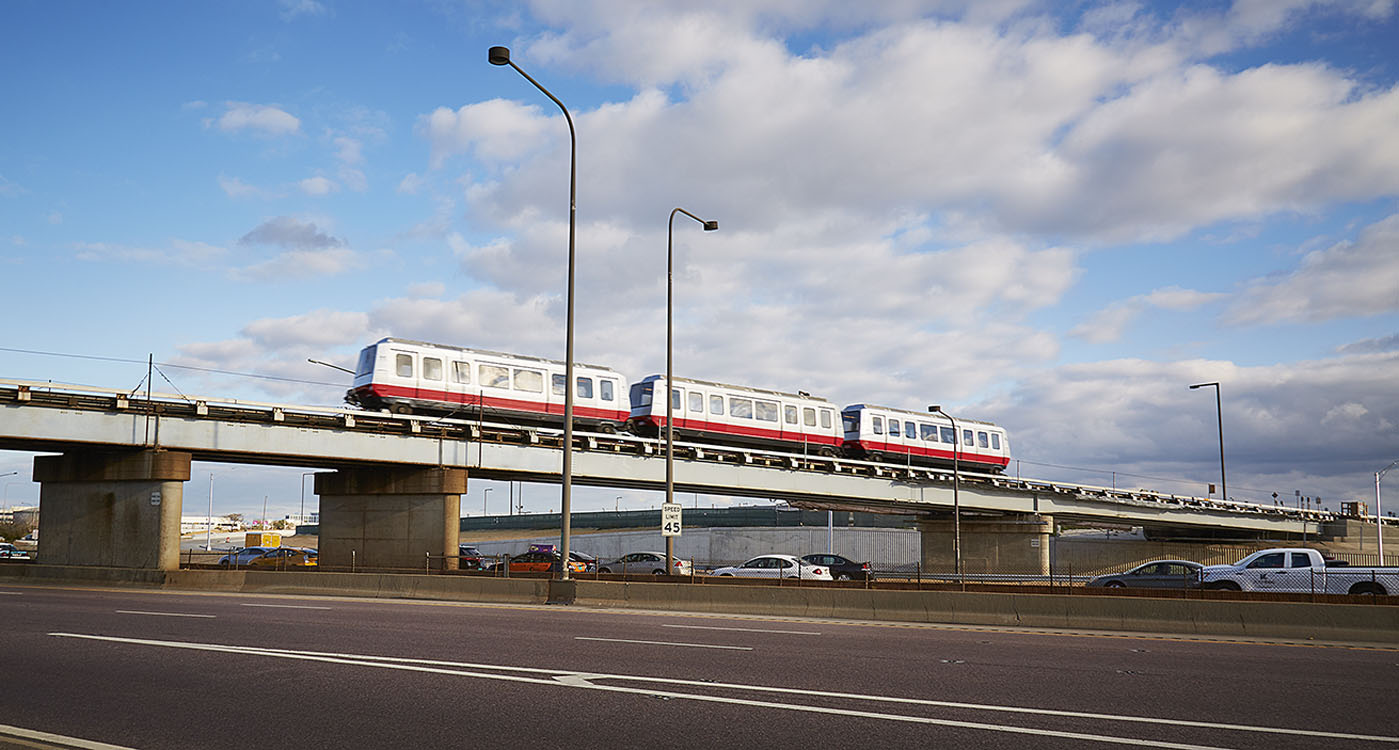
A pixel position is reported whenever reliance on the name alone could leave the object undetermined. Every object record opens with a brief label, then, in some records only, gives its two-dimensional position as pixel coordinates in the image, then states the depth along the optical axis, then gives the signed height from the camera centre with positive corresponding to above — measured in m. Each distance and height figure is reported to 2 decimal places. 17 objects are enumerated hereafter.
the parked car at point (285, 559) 44.90 -2.41
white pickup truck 26.64 -1.67
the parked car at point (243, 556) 53.44 -2.49
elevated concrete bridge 34.78 +1.69
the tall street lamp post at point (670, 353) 29.11 +4.40
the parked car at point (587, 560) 44.20 -2.17
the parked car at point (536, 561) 43.44 -2.16
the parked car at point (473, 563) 41.05 -2.19
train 41.62 +4.59
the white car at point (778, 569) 37.62 -2.15
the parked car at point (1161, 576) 29.45 -1.86
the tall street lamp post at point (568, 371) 22.28 +3.17
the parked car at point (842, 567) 41.06 -2.26
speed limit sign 27.27 -0.27
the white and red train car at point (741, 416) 50.03 +4.52
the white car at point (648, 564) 45.22 -2.35
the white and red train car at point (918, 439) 58.78 +4.01
